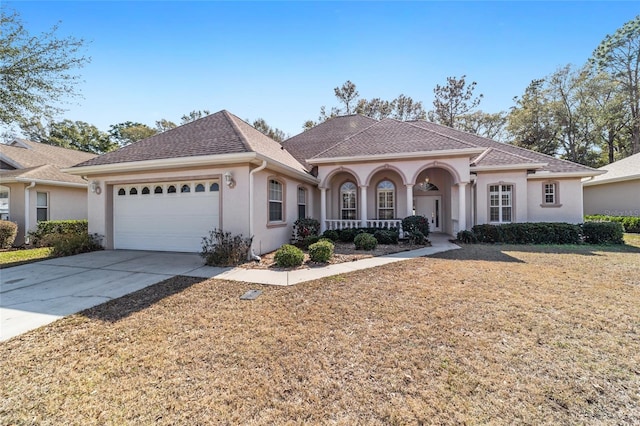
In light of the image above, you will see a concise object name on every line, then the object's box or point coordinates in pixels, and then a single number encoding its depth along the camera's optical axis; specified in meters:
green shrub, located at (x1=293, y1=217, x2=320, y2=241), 10.85
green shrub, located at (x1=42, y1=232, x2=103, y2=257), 9.07
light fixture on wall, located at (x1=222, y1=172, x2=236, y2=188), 8.19
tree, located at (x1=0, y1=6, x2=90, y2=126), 8.61
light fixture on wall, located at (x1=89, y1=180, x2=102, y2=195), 9.88
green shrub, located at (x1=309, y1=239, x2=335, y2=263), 7.69
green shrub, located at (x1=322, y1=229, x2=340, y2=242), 11.42
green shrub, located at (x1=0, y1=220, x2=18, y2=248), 10.88
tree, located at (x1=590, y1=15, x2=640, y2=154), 24.90
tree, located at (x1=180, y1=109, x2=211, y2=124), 36.16
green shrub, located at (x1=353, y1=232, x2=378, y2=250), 9.54
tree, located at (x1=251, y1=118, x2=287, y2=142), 33.43
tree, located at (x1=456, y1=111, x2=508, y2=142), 29.95
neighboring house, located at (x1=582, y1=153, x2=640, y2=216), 16.15
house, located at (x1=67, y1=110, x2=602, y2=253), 8.58
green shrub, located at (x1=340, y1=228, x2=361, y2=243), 11.50
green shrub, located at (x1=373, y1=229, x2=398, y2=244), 10.81
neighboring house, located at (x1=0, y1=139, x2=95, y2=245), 12.02
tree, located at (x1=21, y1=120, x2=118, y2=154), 28.33
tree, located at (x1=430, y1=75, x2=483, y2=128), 28.86
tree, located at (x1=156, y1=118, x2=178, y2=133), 34.49
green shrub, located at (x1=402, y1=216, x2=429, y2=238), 10.93
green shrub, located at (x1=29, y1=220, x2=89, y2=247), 11.72
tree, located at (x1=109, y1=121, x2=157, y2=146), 32.11
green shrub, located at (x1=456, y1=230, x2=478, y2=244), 11.38
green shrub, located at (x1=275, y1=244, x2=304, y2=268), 7.36
